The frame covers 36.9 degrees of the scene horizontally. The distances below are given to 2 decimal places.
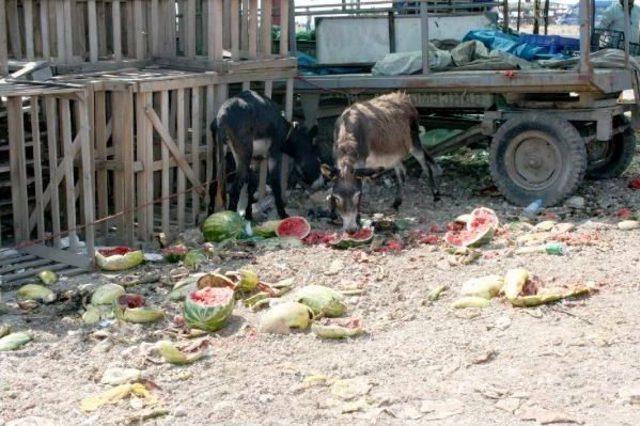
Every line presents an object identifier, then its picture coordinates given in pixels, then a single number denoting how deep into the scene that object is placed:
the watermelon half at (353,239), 10.18
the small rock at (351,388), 6.15
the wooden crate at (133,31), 11.29
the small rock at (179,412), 5.99
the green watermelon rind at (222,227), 10.61
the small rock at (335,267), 9.14
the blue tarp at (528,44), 12.51
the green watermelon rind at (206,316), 7.59
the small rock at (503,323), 7.21
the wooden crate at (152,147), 10.47
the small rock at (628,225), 10.38
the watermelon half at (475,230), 9.81
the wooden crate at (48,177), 9.43
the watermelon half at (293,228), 10.69
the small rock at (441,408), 5.79
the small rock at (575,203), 11.66
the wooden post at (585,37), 10.95
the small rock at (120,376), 6.53
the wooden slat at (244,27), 12.20
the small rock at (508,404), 5.81
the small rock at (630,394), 5.84
